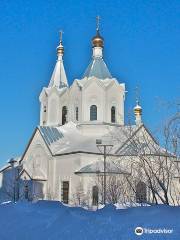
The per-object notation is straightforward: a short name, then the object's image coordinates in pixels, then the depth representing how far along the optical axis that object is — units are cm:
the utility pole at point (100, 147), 3925
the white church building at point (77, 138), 3700
